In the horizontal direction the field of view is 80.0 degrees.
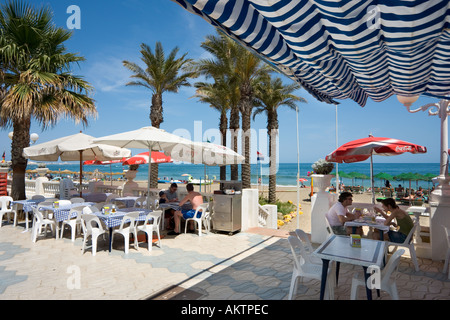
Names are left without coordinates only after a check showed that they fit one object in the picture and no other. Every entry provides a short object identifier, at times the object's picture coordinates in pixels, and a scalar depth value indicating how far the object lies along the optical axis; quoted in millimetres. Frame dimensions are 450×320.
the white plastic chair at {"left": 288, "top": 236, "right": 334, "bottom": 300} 3420
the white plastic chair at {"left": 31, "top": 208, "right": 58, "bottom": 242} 6617
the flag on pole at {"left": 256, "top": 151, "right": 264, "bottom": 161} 24016
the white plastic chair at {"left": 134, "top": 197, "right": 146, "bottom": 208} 8594
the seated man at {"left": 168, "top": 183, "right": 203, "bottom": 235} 7398
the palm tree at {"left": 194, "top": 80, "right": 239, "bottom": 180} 18666
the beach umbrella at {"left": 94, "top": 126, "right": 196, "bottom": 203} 6379
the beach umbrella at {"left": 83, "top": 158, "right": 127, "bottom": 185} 13422
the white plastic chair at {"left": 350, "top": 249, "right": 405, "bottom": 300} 2978
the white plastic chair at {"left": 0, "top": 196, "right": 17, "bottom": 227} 8290
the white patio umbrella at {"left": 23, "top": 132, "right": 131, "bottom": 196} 7969
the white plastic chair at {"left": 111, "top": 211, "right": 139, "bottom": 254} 5713
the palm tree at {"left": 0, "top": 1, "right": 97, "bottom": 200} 7891
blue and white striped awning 1613
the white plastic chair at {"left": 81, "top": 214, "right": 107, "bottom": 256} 5605
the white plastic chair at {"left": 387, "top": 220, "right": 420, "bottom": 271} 4768
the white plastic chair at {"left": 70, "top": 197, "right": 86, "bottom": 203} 7737
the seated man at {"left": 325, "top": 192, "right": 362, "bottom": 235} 5262
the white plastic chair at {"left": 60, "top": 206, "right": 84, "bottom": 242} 6527
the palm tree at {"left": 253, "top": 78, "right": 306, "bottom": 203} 19484
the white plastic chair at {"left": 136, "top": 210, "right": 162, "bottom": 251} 5961
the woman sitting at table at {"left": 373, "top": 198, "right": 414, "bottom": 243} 5003
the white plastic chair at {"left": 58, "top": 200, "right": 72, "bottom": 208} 7059
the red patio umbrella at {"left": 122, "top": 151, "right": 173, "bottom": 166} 11859
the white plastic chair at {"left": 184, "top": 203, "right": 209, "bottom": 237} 7344
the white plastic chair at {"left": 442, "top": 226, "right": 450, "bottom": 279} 4662
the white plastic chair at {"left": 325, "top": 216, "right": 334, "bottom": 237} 5306
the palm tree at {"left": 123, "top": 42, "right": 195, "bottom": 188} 16719
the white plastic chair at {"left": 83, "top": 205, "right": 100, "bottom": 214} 6464
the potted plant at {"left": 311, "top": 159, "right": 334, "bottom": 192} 6362
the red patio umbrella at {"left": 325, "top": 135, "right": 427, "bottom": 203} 6723
